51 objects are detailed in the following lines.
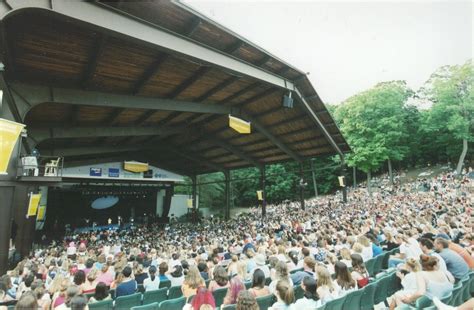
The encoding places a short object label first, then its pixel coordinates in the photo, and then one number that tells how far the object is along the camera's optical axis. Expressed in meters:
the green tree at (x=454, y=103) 24.56
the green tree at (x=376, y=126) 27.78
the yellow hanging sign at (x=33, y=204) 11.52
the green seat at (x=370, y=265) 5.69
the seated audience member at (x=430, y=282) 3.47
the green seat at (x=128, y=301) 4.23
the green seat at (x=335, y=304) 3.15
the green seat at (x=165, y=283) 5.57
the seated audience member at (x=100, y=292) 4.13
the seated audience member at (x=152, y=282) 5.26
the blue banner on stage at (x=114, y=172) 21.27
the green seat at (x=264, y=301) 3.61
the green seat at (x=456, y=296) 3.23
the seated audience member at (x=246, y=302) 2.68
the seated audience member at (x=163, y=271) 5.74
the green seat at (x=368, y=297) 3.77
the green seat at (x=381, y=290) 4.21
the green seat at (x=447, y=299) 3.00
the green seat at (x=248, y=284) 4.94
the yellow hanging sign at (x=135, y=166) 21.78
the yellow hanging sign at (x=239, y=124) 12.96
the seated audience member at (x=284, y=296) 3.11
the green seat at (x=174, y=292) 4.98
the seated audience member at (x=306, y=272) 4.61
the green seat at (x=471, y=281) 3.72
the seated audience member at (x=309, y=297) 3.26
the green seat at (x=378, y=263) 5.95
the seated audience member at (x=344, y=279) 3.74
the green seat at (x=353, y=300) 3.40
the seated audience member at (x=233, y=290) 3.74
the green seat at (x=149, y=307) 3.40
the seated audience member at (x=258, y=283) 3.78
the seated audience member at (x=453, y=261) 4.32
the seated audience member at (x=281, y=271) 4.01
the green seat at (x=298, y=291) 4.37
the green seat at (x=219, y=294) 4.25
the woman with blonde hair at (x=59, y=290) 4.01
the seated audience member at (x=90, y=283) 4.91
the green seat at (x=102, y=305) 3.89
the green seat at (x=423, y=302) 3.04
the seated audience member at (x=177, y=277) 5.61
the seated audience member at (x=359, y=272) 4.10
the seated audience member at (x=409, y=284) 3.65
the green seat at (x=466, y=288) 3.53
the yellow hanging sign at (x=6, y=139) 4.94
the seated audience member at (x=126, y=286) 4.78
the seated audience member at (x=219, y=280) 4.29
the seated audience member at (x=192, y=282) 4.06
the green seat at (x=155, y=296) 4.61
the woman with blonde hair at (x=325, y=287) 3.46
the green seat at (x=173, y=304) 3.66
